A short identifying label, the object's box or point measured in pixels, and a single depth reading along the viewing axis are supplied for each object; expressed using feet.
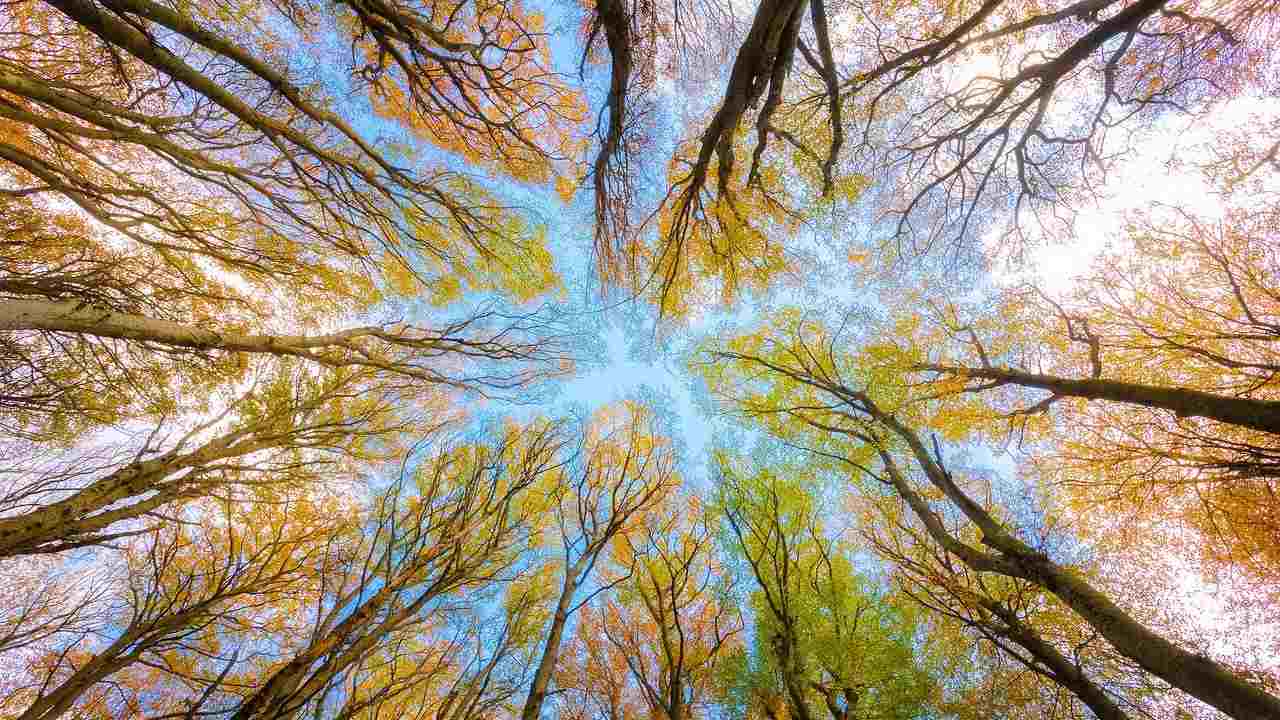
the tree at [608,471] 13.89
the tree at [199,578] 20.20
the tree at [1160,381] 17.34
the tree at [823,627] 15.50
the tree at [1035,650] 11.85
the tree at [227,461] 12.20
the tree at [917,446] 9.16
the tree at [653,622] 21.76
